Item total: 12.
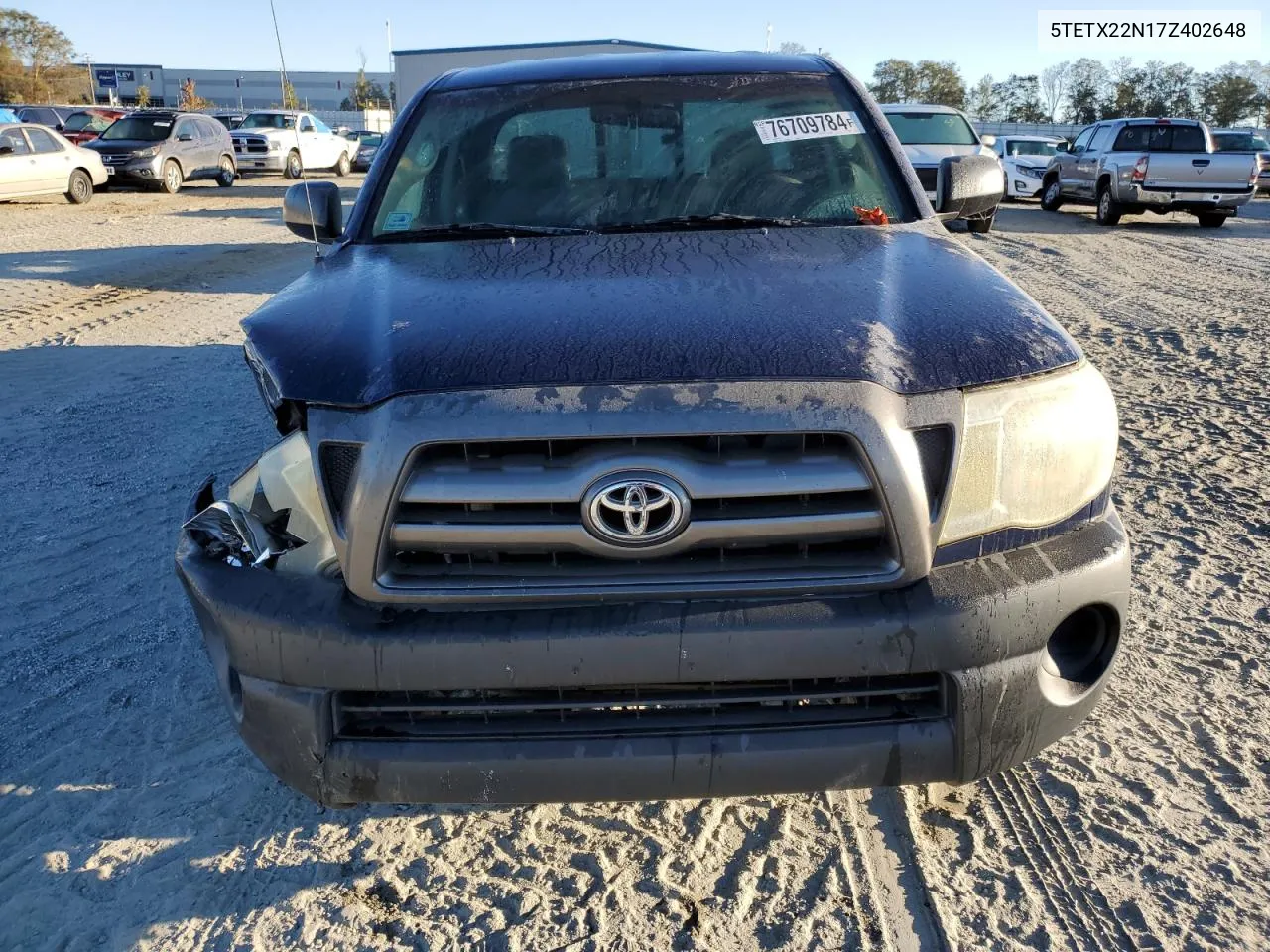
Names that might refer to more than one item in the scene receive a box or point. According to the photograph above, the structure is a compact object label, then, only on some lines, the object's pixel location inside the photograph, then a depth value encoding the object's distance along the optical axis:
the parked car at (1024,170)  19.91
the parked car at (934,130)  14.83
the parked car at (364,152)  29.89
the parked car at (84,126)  25.83
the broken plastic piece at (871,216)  3.11
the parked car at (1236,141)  19.50
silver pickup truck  15.08
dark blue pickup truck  1.87
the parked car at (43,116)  24.77
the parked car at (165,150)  20.36
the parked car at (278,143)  25.16
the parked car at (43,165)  16.52
